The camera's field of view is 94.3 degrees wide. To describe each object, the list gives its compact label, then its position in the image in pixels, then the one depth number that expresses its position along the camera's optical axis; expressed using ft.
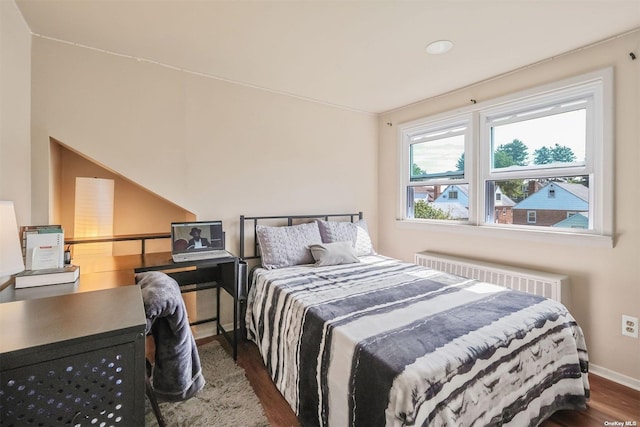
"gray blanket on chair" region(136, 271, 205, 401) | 4.11
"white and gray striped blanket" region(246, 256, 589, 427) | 3.86
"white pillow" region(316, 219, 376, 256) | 9.96
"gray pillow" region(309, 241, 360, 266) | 8.94
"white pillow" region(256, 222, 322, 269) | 8.75
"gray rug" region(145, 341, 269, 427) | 5.53
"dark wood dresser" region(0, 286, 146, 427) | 2.49
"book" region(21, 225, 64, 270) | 4.89
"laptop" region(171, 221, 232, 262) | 7.51
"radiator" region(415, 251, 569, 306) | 7.21
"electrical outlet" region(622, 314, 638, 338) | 6.51
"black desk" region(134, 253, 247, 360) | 7.05
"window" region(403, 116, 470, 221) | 10.03
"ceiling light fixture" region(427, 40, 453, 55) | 6.75
